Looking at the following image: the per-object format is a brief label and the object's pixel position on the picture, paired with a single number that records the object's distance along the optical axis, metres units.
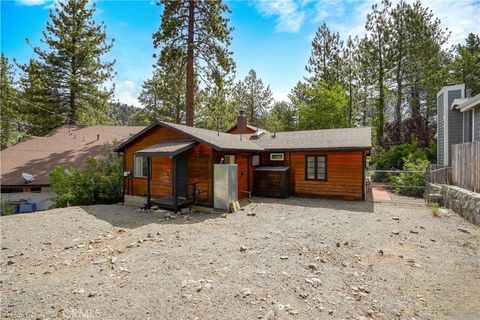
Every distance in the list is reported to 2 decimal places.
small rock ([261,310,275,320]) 3.06
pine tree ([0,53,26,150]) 20.67
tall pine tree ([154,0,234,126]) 14.30
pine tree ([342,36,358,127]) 25.67
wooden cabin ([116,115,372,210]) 9.40
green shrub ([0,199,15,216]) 10.91
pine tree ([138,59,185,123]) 24.43
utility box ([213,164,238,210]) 8.86
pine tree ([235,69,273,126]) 34.75
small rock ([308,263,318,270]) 4.36
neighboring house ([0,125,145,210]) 12.36
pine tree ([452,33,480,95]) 20.67
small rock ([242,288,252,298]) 3.58
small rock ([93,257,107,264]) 4.89
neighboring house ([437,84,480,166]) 10.98
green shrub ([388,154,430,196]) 12.15
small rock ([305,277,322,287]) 3.83
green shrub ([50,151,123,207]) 11.05
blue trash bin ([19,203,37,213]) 11.64
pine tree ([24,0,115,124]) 18.46
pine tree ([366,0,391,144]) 21.28
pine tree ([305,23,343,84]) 25.72
